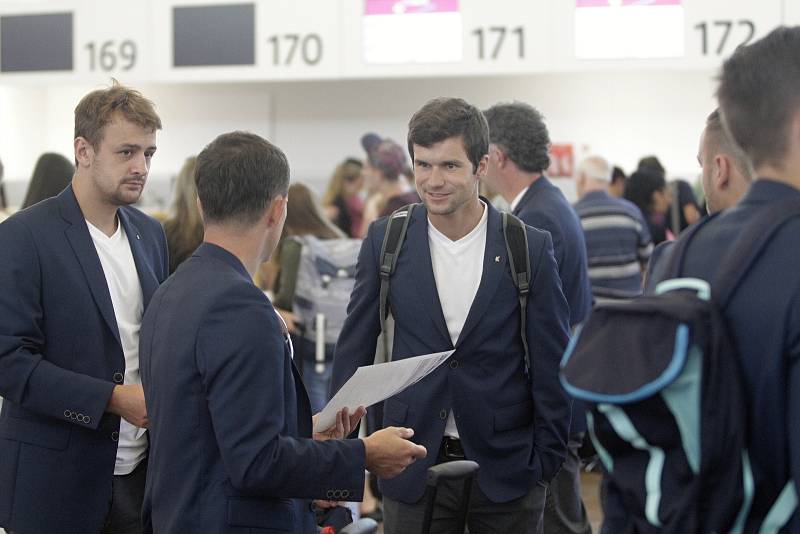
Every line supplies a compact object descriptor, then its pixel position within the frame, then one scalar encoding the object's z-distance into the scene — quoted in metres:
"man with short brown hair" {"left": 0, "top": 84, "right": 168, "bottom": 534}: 2.66
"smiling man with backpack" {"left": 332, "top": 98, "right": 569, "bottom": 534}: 2.91
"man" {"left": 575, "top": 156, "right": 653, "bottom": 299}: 5.62
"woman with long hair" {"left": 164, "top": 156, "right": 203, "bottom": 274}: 4.41
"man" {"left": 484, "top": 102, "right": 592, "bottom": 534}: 3.73
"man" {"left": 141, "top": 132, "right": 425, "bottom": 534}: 2.02
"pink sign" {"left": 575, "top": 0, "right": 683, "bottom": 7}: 6.64
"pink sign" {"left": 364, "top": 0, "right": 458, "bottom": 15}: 6.86
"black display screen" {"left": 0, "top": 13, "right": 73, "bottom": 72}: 7.54
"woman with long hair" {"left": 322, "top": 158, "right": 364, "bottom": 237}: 7.45
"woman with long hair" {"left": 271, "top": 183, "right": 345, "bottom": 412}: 4.91
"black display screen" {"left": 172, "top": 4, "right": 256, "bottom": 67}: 7.19
